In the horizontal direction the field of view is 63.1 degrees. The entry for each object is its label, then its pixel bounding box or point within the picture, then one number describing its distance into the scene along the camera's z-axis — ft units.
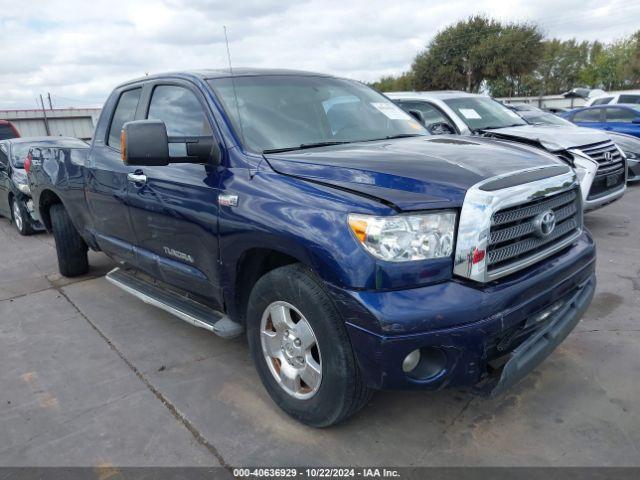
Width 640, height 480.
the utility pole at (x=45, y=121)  112.80
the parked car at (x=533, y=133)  19.75
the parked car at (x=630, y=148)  28.94
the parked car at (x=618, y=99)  50.47
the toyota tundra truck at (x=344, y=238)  7.31
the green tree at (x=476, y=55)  126.00
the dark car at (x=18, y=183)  26.78
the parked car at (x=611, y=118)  38.60
